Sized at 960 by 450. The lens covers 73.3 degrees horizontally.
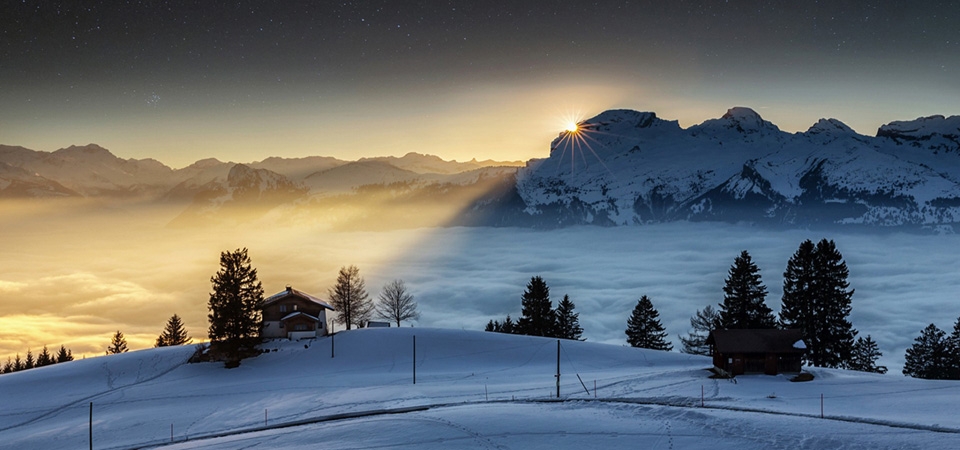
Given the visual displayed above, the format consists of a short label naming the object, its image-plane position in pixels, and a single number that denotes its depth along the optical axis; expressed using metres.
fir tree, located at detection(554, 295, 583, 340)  97.31
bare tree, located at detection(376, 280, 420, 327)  102.81
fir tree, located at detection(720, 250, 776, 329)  74.38
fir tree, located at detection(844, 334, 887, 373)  81.75
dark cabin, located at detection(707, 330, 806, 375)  58.94
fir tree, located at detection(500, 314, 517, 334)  101.07
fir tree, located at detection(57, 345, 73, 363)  110.44
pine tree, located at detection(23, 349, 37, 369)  117.44
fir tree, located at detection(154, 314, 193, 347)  111.12
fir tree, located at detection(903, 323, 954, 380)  74.31
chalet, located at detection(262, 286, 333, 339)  80.50
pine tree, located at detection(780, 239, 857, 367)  70.19
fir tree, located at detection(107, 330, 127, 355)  117.97
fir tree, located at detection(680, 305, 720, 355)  97.24
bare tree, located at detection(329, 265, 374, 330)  96.44
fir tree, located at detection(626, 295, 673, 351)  92.69
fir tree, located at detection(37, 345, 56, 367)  109.05
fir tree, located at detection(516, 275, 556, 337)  94.31
